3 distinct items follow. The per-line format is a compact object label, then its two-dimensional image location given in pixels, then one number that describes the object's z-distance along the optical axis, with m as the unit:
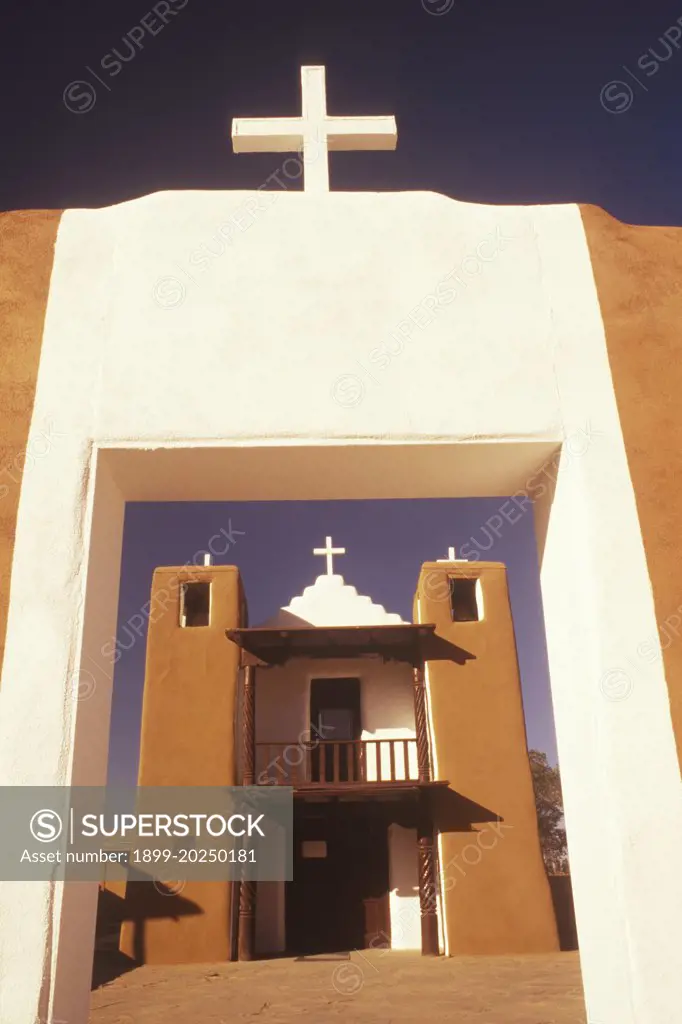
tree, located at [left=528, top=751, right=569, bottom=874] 23.12
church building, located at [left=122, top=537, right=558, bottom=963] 12.84
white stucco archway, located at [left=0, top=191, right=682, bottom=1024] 2.86
